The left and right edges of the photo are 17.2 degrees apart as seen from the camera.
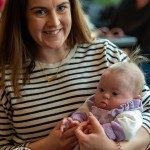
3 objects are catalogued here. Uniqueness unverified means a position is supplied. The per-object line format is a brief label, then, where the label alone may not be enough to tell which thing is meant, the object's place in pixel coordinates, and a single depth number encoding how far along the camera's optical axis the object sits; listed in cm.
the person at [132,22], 314
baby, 131
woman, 141
